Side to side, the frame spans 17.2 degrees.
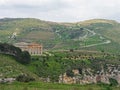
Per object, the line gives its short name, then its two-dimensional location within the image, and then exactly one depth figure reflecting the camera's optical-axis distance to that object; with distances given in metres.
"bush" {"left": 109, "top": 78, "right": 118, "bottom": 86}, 193.38
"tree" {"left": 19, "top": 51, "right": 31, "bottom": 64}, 177.75
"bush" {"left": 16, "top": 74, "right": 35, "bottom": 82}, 150.90
